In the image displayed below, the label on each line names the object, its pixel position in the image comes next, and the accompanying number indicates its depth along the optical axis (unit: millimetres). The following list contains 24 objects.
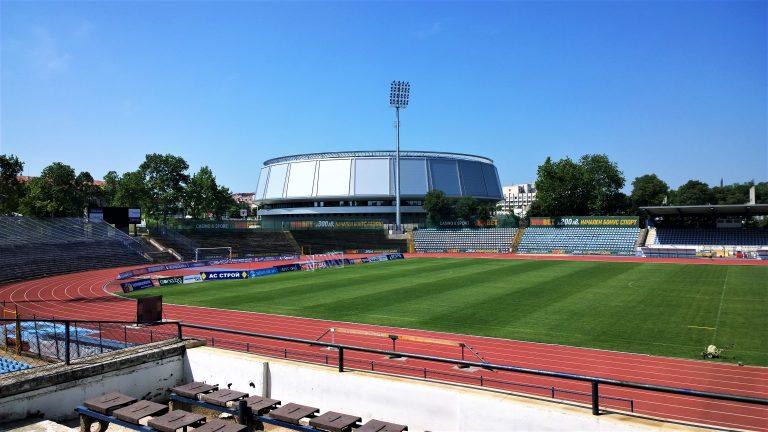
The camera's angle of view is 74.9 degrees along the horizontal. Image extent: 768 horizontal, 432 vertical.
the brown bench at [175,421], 7031
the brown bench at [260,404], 7835
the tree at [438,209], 98250
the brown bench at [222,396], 8180
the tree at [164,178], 83750
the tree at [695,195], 114188
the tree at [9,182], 68625
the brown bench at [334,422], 7051
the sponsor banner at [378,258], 60800
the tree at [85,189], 82188
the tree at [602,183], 98062
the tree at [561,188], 93938
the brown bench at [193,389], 8625
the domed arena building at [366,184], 113688
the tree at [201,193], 89562
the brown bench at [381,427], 6965
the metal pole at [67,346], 8930
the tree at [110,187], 101512
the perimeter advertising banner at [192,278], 41188
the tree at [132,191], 82394
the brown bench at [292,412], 7364
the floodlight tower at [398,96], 88125
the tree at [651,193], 112062
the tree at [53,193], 75938
